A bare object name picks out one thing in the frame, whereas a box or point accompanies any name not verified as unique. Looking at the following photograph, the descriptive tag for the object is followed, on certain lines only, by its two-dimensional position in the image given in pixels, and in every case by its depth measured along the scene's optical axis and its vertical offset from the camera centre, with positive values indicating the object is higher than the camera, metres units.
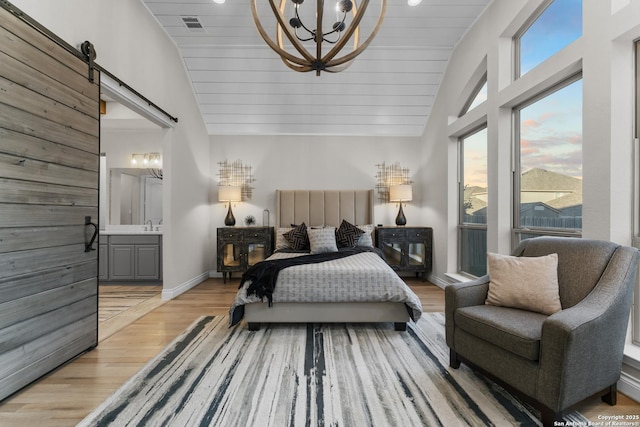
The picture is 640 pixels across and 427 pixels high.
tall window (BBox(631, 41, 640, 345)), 1.96 -0.14
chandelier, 1.81 +1.15
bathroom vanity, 4.52 -0.67
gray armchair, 1.50 -0.67
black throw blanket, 2.78 -0.58
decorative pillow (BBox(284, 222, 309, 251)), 4.30 -0.35
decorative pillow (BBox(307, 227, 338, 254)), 4.02 -0.36
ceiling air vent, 3.54 +2.37
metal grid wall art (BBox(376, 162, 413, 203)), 5.23 +0.71
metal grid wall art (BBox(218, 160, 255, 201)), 5.19 +0.68
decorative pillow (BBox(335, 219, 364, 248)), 4.32 -0.30
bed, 2.79 -0.80
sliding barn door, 1.81 +0.07
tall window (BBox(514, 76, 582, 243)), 2.46 +0.48
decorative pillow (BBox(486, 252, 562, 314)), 1.93 -0.47
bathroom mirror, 4.94 +0.29
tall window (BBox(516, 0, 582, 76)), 2.46 +1.68
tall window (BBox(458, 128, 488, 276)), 3.77 +0.15
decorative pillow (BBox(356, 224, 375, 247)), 4.39 -0.34
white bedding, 2.78 -0.70
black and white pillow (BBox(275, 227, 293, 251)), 4.41 -0.39
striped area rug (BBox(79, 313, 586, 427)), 1.67 -1.15
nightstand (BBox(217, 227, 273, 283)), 4.73 -0.48
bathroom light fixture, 5.04 +0.89
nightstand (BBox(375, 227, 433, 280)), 4.73 -0.46
